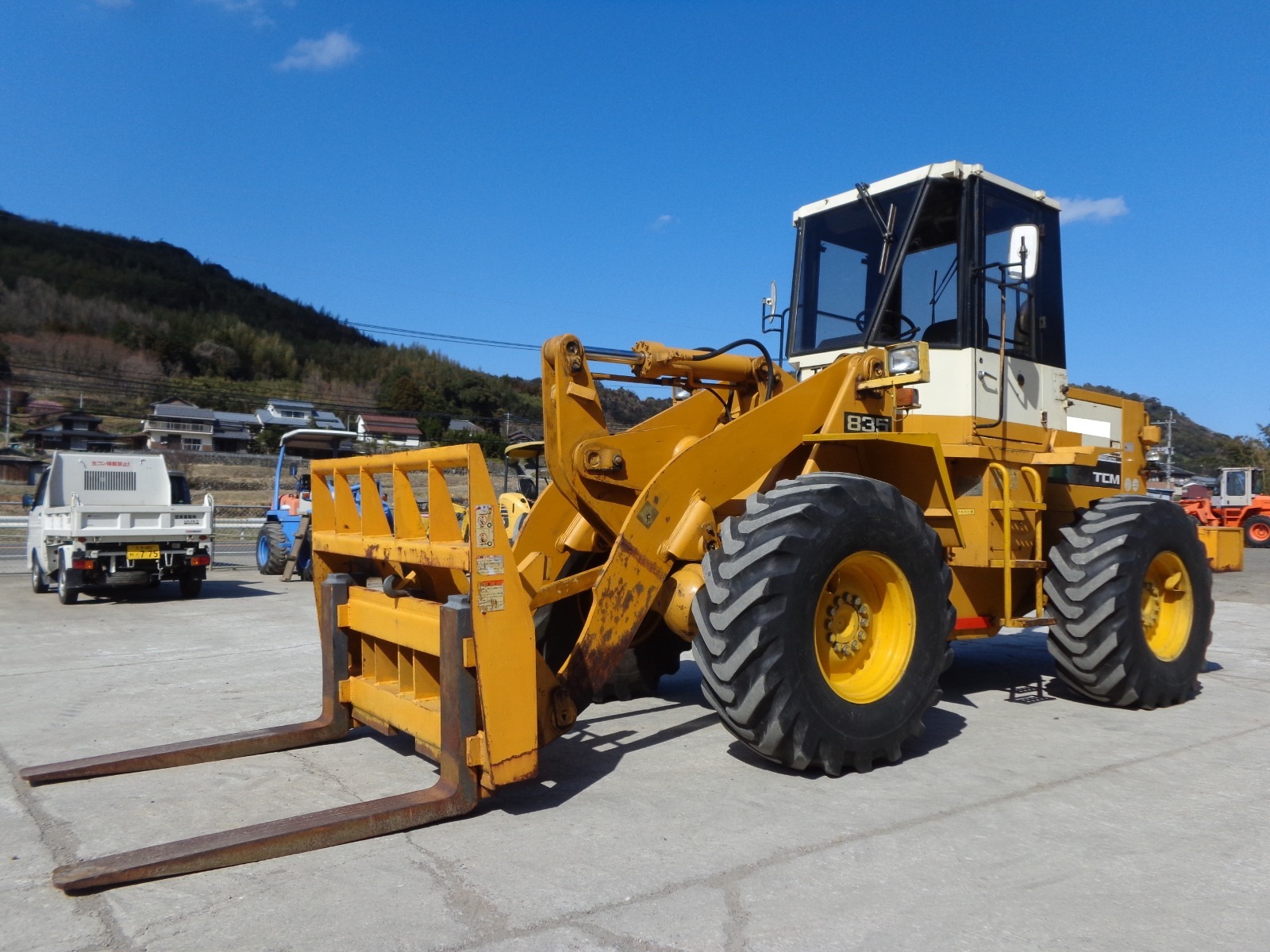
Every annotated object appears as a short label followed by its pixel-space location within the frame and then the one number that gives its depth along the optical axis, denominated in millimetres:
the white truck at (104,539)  12539
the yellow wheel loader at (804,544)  4086
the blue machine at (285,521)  16391
